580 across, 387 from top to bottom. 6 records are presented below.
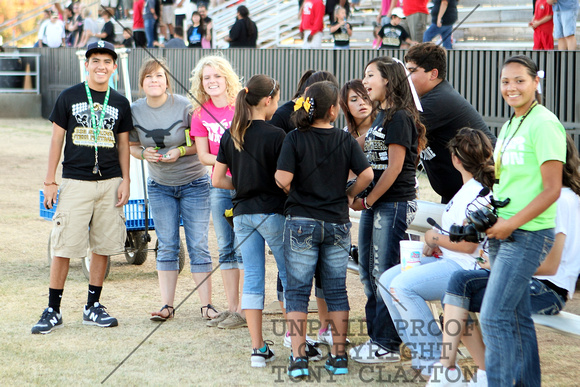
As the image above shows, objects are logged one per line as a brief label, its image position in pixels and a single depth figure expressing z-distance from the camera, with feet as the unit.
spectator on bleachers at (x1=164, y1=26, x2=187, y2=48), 64.90
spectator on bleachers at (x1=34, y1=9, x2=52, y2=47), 82.89
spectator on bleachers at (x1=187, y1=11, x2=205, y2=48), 62.39
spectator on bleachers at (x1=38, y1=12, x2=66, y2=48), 81.35
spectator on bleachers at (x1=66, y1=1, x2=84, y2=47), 77.61
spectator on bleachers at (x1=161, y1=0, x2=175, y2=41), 68.74
